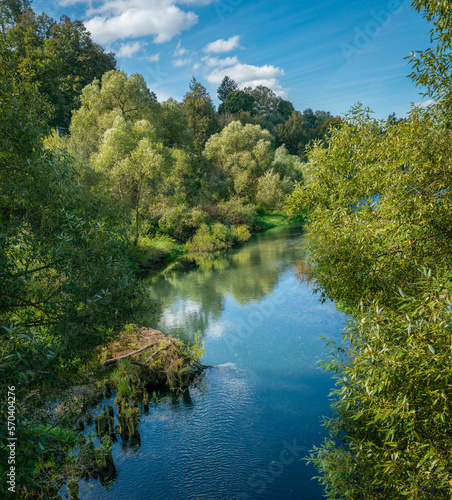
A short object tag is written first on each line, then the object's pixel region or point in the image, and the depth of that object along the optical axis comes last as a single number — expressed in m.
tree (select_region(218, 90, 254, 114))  84.38
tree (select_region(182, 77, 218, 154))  59.75
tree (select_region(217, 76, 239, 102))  99.00
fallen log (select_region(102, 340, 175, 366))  14.26
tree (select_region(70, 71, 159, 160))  37.34
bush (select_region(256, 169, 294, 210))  50.12
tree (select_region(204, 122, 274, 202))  50.81
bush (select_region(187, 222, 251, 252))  38.91
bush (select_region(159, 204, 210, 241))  37.31
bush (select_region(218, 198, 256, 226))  46.06
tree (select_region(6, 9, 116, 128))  42.97
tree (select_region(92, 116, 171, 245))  30.94
